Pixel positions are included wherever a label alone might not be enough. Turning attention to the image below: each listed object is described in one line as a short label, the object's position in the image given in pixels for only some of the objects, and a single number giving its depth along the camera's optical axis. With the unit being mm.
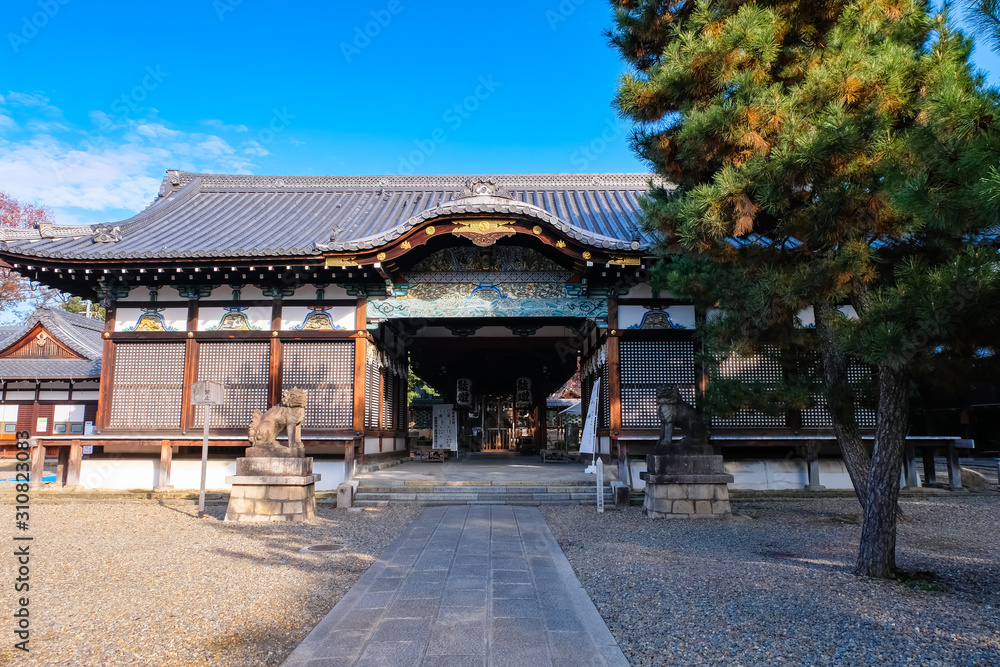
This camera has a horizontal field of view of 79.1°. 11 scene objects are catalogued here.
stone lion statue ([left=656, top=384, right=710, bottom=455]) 9172
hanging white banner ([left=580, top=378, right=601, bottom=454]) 10875
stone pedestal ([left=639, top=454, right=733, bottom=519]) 8898
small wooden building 18453
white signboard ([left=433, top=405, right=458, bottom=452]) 21062
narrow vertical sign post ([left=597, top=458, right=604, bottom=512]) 9437
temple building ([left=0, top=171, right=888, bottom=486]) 10898
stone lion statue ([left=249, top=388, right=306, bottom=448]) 8992
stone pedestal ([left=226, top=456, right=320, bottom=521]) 8711
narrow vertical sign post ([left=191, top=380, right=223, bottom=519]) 8469
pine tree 4551
